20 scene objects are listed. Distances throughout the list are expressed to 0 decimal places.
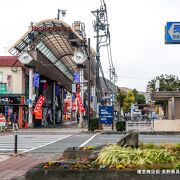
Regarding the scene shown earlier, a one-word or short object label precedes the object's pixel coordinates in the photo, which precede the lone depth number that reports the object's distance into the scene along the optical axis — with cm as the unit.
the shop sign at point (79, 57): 4919
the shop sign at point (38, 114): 4881
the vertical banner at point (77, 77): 5190
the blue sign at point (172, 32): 1102
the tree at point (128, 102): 10519
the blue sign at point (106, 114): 4012
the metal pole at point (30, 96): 4881
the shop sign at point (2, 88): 4788
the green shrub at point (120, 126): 3897
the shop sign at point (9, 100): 4863
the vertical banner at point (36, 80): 4897
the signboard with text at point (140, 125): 3988
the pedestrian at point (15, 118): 4886
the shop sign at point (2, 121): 4127
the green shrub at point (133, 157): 986
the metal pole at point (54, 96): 6568
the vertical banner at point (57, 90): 6756
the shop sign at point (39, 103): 4919
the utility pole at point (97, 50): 4879
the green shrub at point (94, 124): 4109
